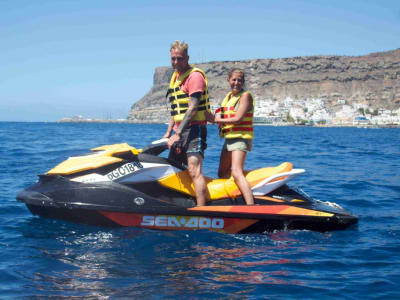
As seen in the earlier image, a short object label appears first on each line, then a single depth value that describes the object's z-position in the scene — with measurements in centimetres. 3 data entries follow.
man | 470
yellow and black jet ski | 478
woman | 508
